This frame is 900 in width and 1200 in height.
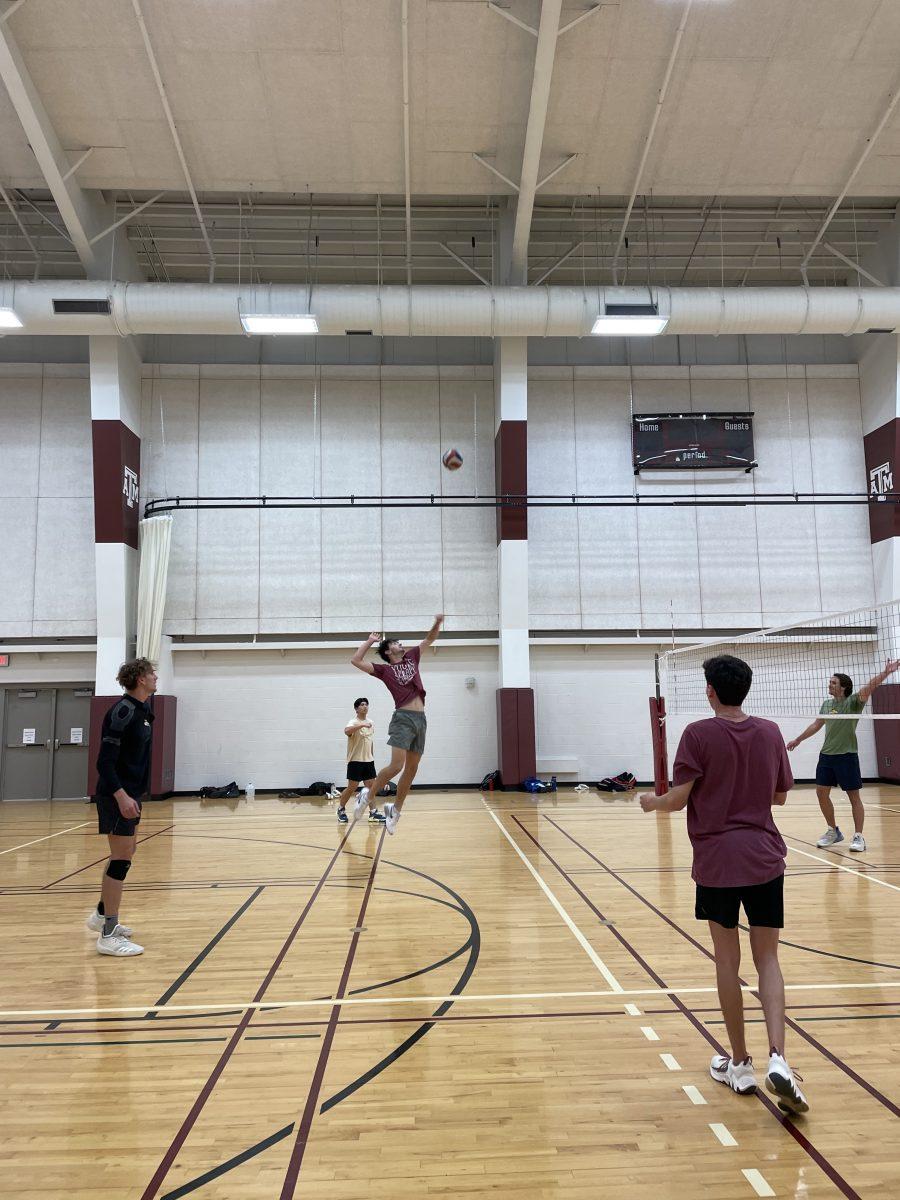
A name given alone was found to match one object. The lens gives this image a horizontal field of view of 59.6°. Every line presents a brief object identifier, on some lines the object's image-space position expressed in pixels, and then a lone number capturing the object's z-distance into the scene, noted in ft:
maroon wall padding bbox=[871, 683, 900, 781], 51.85
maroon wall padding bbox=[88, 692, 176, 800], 49.65
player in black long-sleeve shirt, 17.19
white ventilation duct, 44.98
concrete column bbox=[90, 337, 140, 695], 49.98
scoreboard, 56.34
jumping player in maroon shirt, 24.93
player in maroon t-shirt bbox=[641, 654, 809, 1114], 10.25
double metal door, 53.47
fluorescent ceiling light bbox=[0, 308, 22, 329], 43.04
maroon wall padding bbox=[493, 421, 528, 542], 51.60
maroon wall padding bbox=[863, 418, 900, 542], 53.06
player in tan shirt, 37.47
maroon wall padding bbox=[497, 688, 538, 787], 51.70
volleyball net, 50.34
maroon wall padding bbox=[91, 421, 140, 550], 50.24
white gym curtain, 50.83
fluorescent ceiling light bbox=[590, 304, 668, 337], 44.01
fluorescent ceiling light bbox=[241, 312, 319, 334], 43.01
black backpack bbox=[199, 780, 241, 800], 51.96
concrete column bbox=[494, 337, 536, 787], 51.60
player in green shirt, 28.14
